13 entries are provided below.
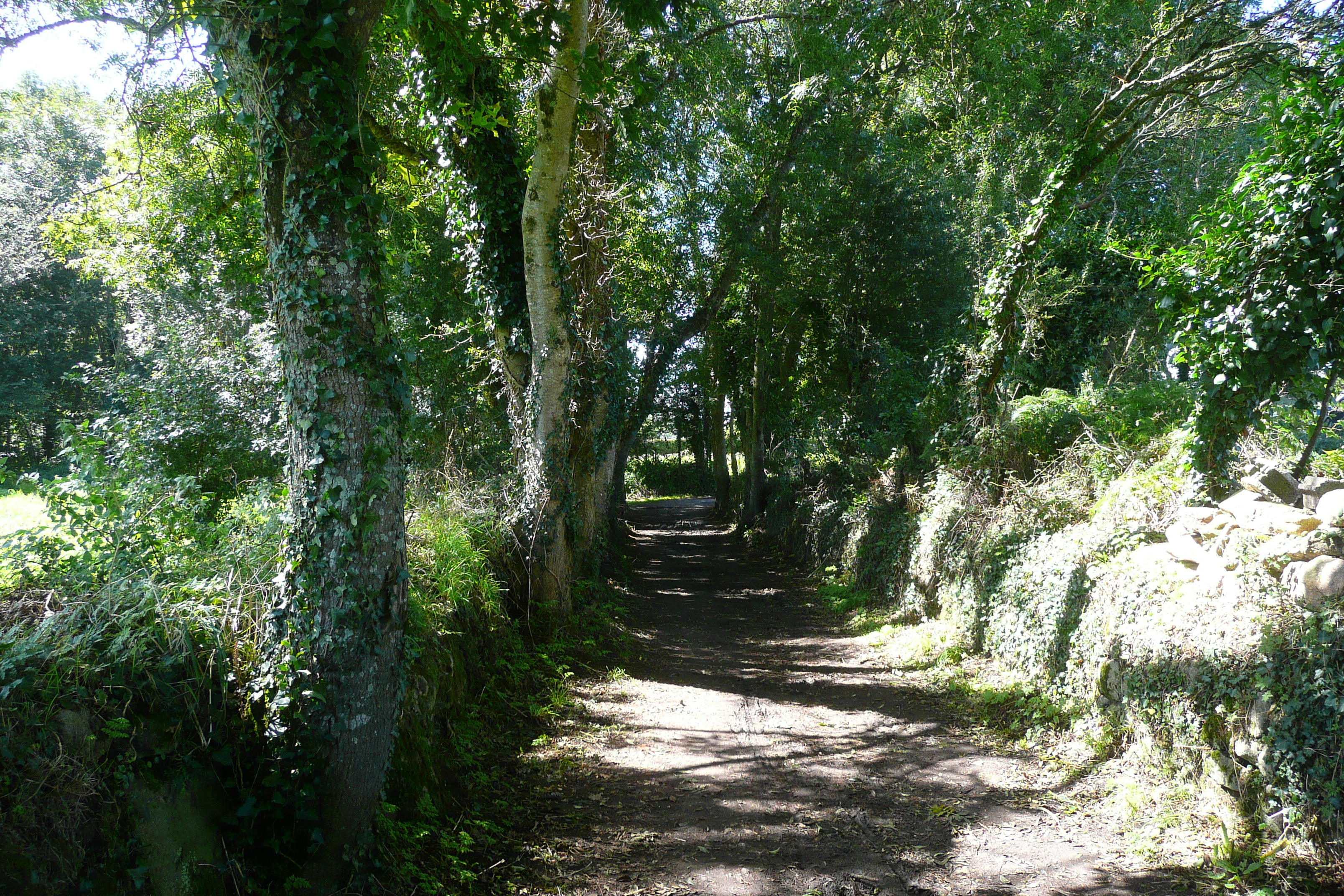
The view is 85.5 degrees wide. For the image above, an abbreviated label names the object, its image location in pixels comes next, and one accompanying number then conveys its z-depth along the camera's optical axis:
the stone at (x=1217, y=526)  5.31
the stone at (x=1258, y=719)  4.19
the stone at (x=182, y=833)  2.99
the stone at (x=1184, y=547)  5.35
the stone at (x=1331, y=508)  4.63
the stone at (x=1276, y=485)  5.52
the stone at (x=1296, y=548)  4.54
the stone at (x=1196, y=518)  5.65
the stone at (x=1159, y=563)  5.36
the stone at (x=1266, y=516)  4.74
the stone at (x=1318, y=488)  5.35
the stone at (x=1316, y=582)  4.27
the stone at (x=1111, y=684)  5.45
